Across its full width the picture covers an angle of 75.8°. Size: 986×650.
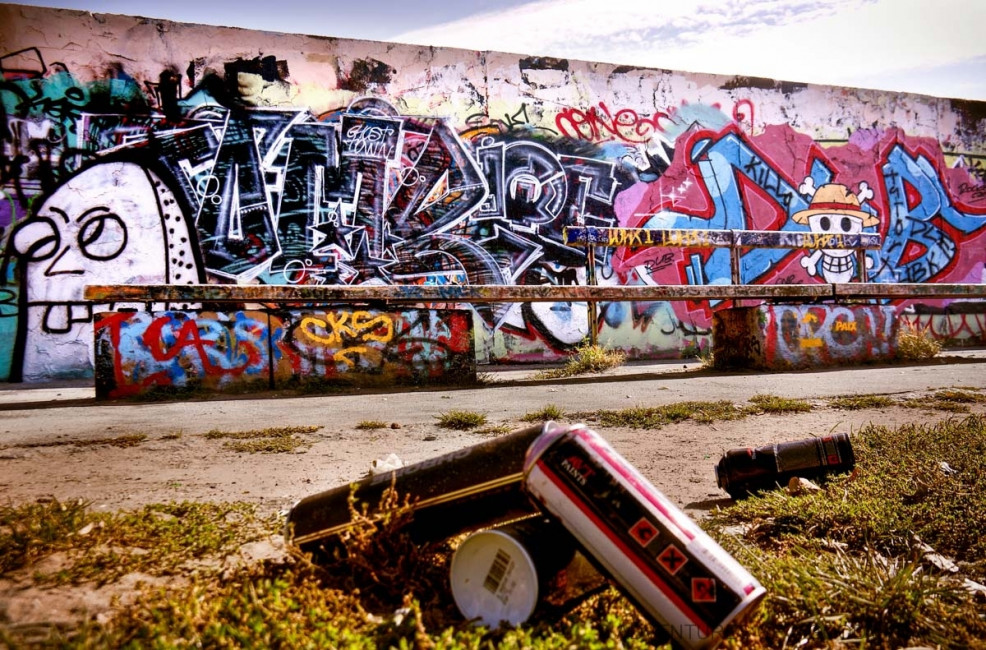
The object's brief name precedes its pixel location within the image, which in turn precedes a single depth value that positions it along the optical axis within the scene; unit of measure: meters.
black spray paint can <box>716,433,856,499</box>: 2.45
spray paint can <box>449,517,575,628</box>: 1.33
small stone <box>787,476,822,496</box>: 2.31
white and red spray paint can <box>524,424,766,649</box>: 1.31
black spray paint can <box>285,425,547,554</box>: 1.49
